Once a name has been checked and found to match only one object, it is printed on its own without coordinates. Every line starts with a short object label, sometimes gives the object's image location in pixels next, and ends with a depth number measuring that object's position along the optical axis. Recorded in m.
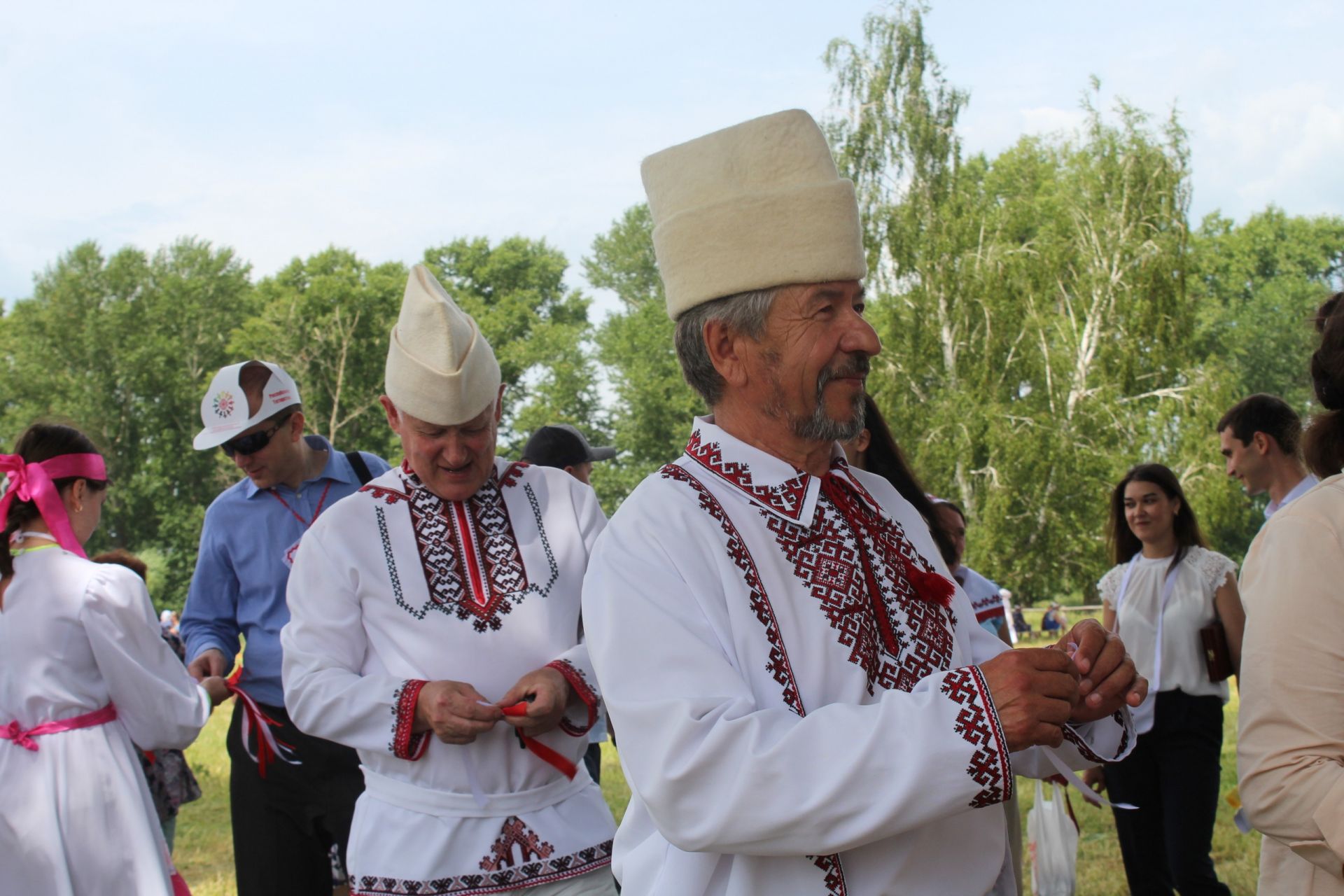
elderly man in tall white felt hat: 1.77
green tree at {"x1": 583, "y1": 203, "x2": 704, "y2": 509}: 43.00
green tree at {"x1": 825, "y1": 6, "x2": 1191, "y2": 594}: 25.34
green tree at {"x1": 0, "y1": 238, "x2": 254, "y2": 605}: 44.00
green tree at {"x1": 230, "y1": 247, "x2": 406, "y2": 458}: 41.84
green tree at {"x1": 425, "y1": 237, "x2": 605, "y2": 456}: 44.19
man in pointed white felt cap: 3.17
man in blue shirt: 4.60
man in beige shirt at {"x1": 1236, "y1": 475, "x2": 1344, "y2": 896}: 2.28
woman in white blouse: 5.61
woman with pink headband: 4.09
